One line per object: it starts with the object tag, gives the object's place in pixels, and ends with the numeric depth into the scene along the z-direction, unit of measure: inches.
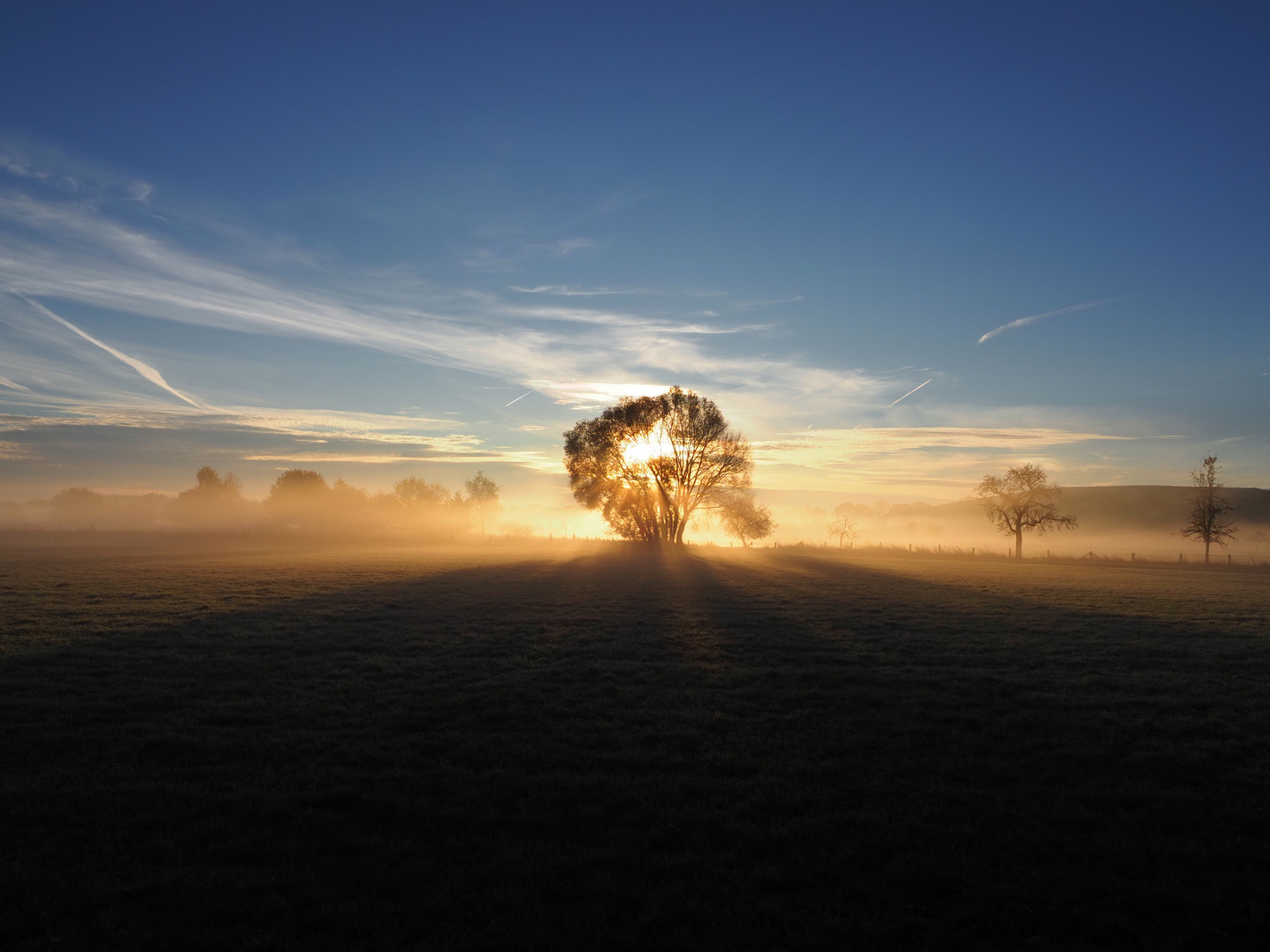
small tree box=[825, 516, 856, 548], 5157.5
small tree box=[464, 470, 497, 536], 5305.1
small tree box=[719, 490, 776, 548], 2842.0
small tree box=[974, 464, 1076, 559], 2906.0
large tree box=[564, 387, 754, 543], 2529.5
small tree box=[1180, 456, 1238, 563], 2679.6
